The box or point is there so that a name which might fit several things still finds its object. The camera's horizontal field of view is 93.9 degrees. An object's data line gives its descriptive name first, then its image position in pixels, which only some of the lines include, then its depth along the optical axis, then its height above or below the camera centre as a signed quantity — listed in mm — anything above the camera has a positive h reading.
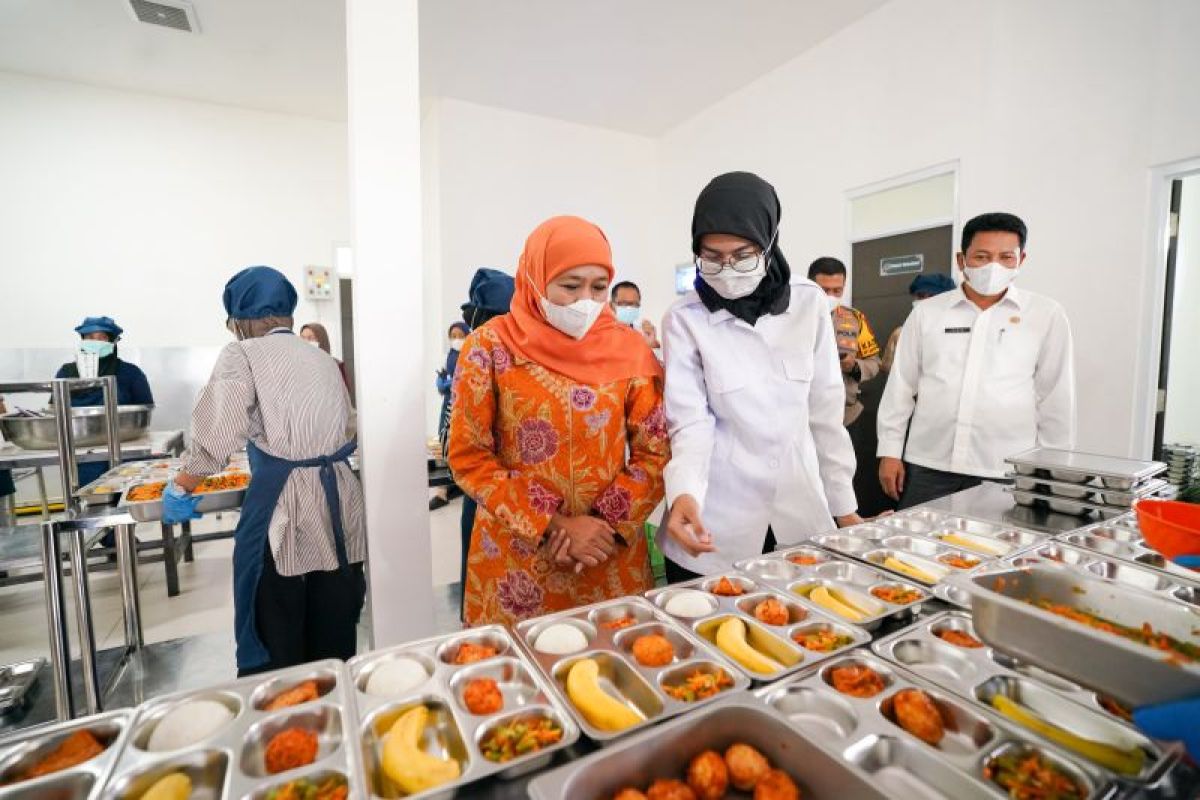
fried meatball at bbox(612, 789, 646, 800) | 655 -518
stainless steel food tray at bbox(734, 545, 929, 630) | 1192 -494
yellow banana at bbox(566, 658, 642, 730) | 774 -500
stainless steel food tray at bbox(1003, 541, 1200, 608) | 1189 -488
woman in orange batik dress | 1461 -233
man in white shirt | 2283 -96
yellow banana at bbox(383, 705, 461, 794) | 654 -497
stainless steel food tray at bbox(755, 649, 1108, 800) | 674 -509
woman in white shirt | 1571 -131
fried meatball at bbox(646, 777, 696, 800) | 665 -523
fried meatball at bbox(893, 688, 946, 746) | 771 -508
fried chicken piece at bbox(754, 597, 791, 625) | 1061 -497
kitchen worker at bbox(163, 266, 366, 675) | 2012 -453
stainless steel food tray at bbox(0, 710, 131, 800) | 640 -495
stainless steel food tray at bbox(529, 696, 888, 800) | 618 -483
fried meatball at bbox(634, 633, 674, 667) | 921 -494
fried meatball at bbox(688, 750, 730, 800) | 678 -518
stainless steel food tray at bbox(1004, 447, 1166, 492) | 1595 -334
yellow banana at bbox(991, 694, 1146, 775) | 695 -514
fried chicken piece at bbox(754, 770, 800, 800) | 654 -513
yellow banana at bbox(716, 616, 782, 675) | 903 -500
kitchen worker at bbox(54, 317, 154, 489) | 3869 -149
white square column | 1713 +148
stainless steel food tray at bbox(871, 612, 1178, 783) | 719 -502
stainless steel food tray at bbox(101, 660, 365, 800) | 658 -496
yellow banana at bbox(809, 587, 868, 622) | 1094 -501
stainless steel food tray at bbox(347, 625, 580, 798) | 681 -496
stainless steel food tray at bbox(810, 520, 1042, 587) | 1297 -481
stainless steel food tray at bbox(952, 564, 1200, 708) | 576 -348
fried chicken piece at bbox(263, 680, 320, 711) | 801 -499
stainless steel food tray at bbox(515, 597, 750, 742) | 803 -496
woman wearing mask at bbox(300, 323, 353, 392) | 6086 +209
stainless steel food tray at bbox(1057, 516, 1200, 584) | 1310 -478
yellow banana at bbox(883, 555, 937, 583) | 1224 -485
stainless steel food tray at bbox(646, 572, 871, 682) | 936 -496
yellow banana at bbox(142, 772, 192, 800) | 649 -513
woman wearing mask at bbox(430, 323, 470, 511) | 4011 -241
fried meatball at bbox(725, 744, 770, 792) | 690 -512
